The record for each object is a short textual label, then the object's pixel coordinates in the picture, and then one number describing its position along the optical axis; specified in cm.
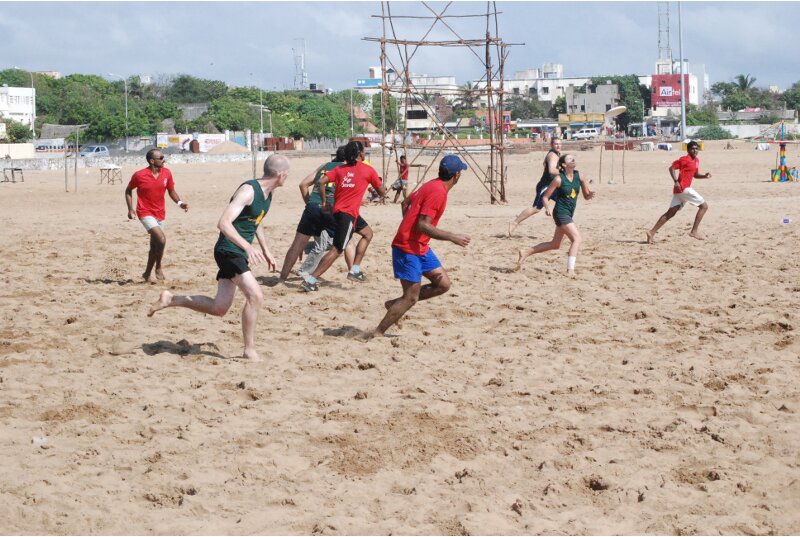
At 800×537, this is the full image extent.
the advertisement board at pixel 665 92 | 12531
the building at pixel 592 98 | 12512
